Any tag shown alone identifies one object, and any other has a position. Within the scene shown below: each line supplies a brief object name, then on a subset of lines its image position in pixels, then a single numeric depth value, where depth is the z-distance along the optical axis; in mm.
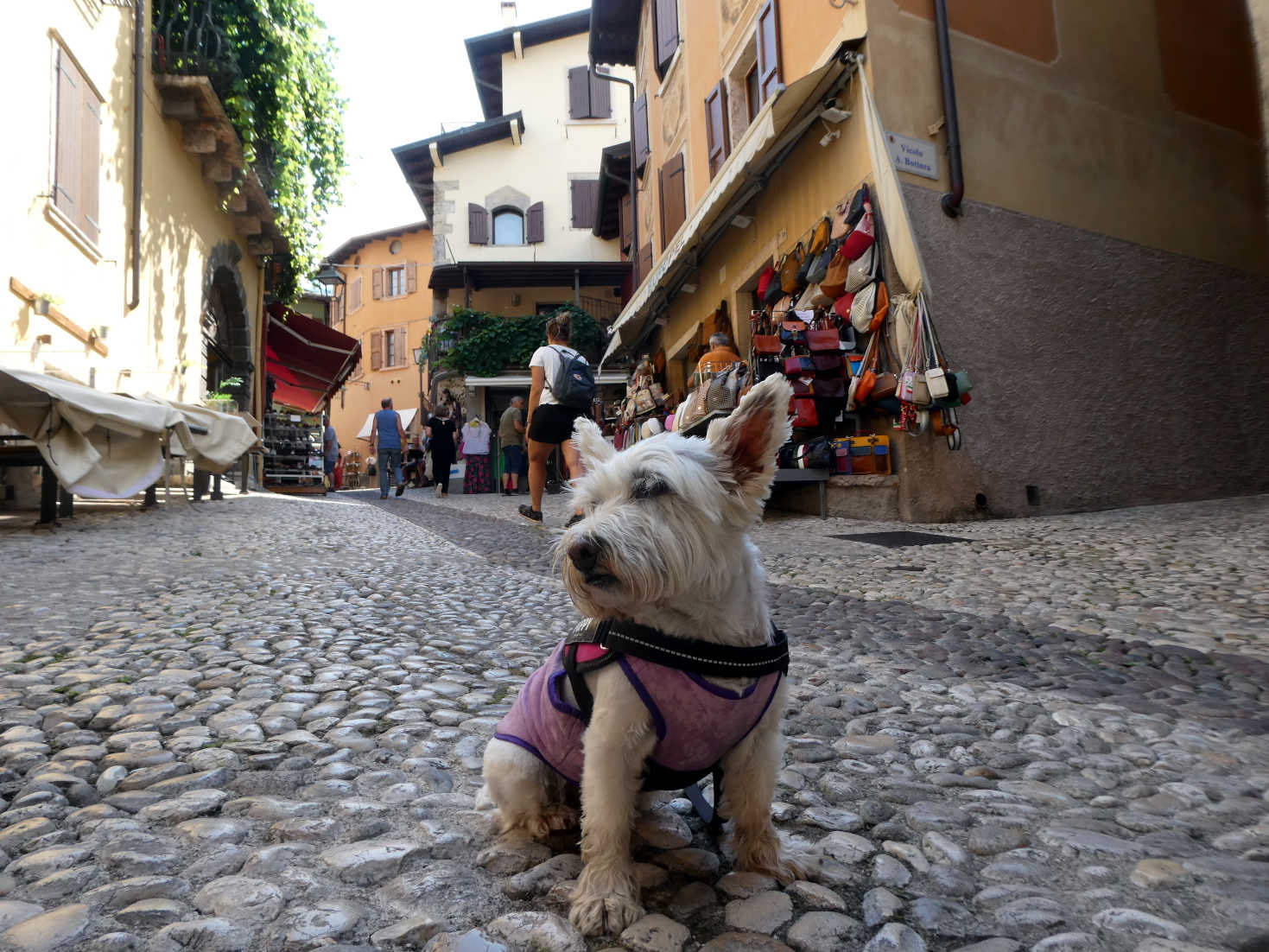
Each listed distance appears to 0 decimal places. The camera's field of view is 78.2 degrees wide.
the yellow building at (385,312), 40438
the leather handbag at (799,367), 8844
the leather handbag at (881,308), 8422
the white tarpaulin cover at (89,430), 6664
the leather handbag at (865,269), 8492
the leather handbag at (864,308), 8531
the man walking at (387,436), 18266
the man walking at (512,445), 16391
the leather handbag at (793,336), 9016
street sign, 8422
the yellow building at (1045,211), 8625
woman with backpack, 7930
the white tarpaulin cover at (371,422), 39638
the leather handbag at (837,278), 8859
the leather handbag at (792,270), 10281
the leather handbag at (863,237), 8477
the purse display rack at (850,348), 7949
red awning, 20922
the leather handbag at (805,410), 9047
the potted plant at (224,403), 12000
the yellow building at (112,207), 8227
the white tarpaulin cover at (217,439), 9508
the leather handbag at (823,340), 8883
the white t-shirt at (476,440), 17969
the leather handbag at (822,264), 9117
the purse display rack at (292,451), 18484
